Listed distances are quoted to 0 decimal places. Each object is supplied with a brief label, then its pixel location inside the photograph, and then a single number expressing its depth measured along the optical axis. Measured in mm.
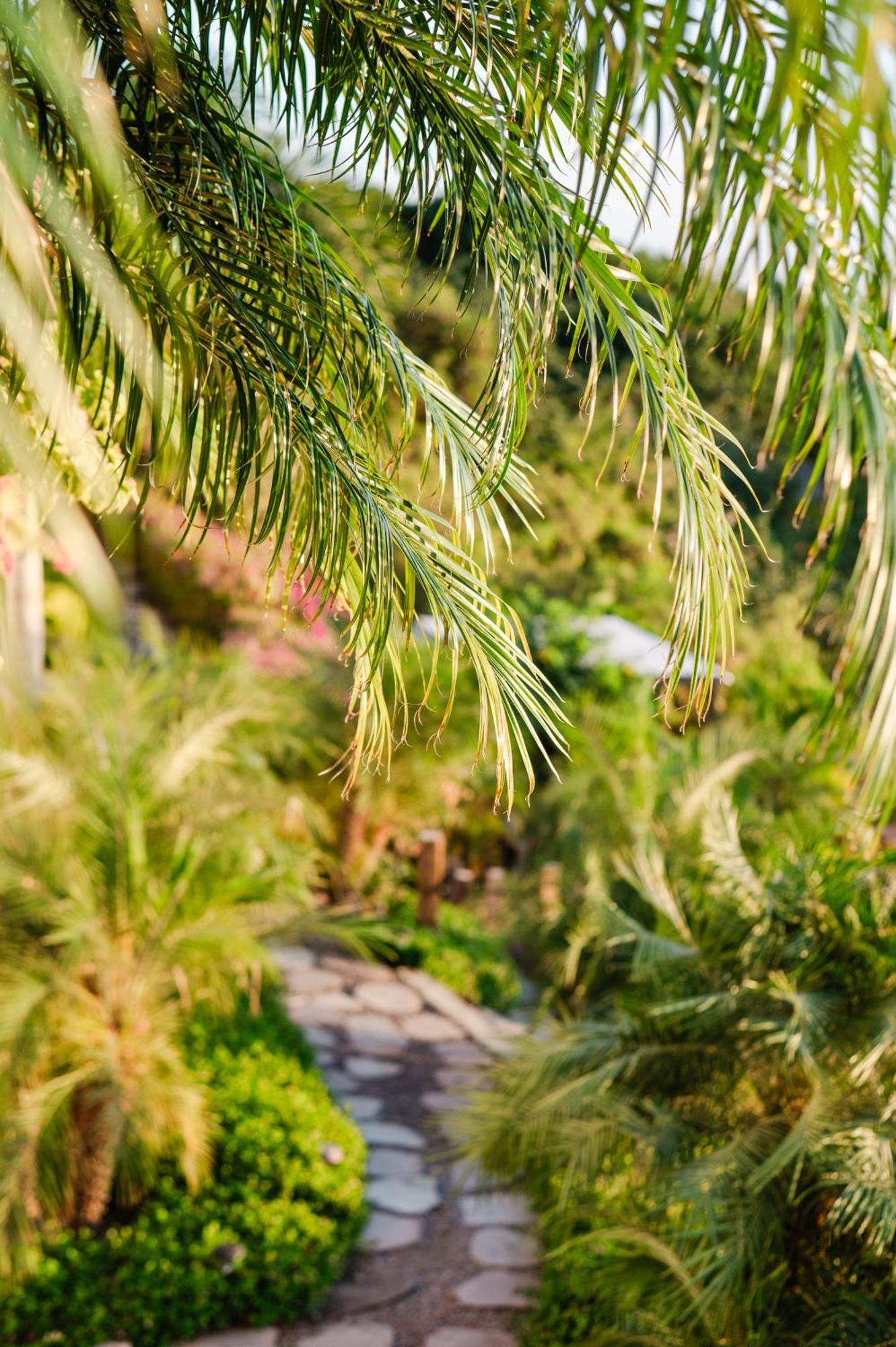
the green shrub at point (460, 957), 7586
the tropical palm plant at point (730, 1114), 2641
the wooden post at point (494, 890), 9078
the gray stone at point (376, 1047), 6496
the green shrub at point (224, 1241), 3812
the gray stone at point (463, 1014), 6840
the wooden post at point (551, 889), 6398
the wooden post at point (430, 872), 8297
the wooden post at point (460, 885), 9625
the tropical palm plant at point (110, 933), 3949
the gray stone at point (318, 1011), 6770
